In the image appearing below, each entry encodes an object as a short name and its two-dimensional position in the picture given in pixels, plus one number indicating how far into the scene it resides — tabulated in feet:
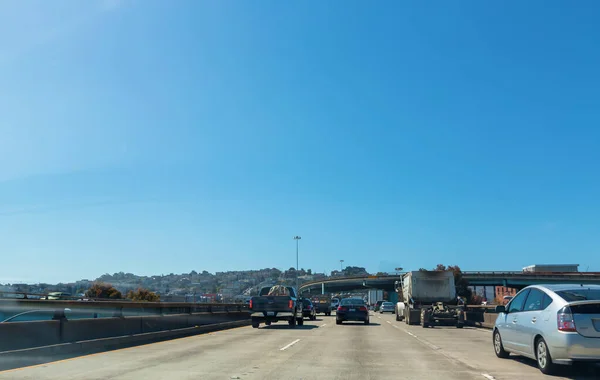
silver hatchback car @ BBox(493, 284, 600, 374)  31.12
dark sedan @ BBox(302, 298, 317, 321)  120.87
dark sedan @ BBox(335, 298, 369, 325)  102.73
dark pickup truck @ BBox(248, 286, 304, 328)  83.76
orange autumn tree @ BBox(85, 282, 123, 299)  226.99
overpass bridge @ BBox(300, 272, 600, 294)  306.76
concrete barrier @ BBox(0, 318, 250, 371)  37.01
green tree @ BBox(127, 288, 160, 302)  256.73
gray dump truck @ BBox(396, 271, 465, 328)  110.11
